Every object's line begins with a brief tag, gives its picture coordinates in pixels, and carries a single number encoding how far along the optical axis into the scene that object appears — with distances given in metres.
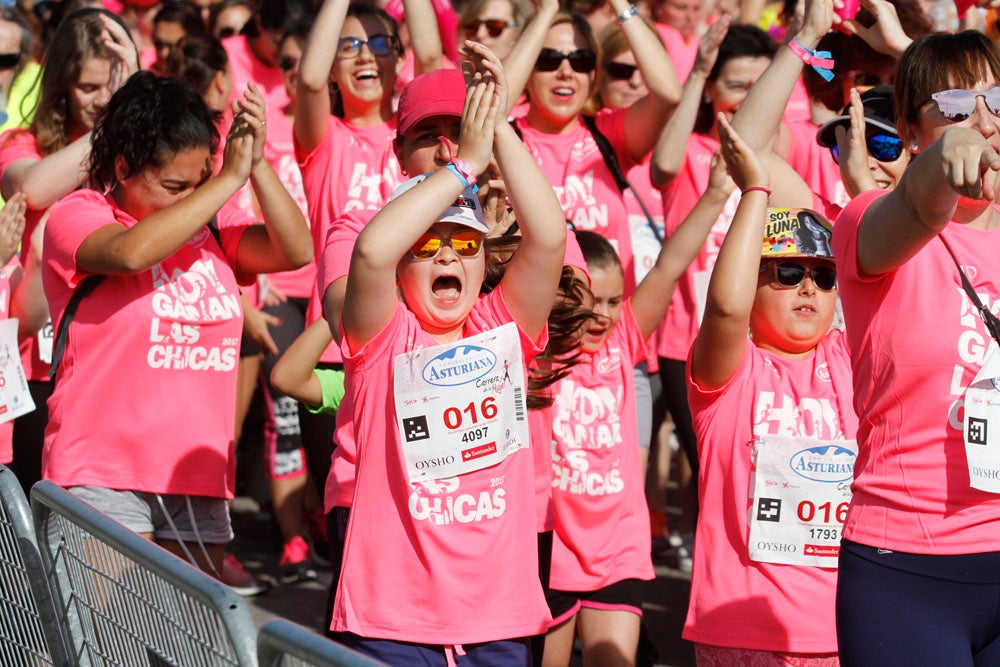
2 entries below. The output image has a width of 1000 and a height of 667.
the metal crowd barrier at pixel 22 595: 6.60
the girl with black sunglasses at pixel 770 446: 7.28
